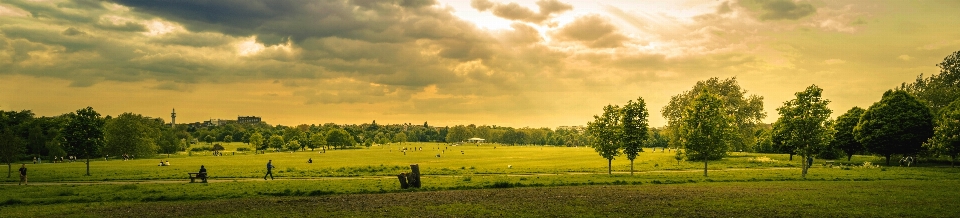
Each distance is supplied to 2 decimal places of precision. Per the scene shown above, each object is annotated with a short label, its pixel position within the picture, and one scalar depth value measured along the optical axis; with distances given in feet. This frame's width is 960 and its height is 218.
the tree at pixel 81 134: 190.90
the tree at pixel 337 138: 600.39
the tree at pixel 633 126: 157.17
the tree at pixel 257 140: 516.73
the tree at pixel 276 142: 537.24
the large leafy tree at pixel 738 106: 266.36
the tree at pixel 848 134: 226.58
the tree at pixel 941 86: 269.03
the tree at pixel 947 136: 172.45
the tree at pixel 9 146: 163.53
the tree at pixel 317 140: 563.89
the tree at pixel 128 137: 324.39
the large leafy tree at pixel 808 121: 143.84
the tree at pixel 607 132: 160.04
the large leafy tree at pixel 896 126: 199.52
